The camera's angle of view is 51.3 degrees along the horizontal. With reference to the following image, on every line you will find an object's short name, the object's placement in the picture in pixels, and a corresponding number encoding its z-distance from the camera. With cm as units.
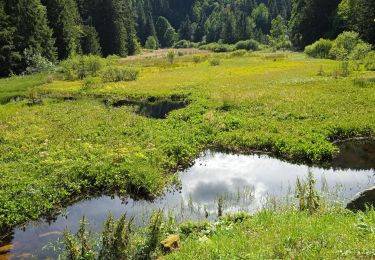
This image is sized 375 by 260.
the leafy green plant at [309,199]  1223
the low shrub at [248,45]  11638
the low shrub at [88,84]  4177
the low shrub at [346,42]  5156
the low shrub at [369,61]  4281
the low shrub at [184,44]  15008
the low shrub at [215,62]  6094
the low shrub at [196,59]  6926
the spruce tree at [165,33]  16338
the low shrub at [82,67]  5112
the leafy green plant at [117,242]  1005
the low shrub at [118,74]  4750
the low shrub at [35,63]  5791
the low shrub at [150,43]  13450
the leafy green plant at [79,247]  1020
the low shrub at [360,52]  4632
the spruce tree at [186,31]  16850
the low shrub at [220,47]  11614
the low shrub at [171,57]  6906
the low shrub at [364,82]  3185
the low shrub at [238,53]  8212
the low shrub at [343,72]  3837
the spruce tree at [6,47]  5525
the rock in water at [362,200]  1293
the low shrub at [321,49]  6385
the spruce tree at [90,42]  8188
